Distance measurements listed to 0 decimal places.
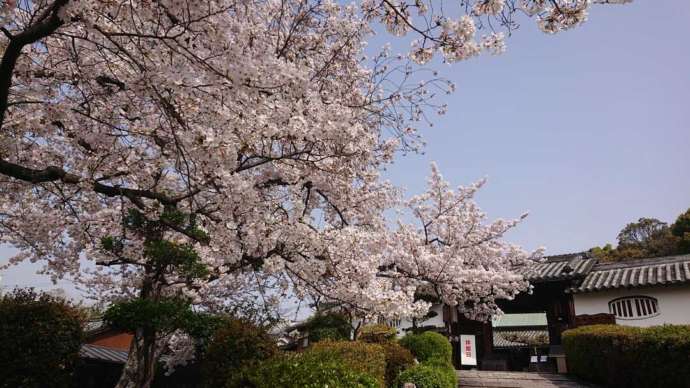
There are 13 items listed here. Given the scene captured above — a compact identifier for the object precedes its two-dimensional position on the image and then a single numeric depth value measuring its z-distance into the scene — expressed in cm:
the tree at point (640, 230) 3988
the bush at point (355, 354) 636
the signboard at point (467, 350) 1488
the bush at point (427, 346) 1166
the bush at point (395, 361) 998
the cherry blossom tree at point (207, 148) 430
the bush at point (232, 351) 659
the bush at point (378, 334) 1154
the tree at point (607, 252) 3441
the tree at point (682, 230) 2991
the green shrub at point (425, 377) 878
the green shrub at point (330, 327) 1134
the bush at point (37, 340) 675
